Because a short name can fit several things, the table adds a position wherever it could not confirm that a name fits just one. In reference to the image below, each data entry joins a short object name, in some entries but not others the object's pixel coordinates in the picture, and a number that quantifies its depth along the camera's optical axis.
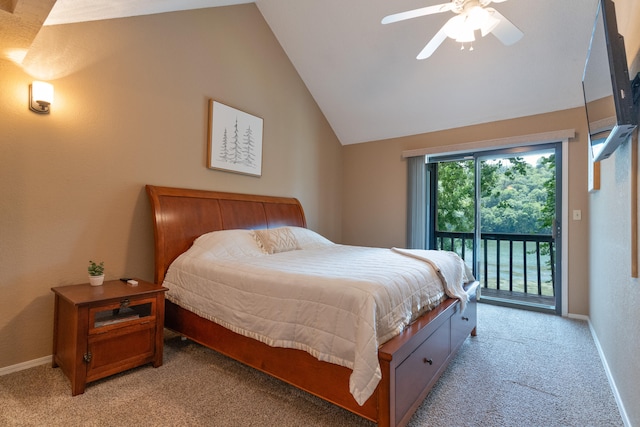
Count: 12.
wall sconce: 2.06
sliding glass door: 3.83
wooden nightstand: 1.82
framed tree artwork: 3.20
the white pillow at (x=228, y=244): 2.58
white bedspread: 1.43
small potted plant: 2.17
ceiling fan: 2.00
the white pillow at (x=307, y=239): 3.26
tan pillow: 2.96
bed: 1.44
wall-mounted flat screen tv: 1.33
